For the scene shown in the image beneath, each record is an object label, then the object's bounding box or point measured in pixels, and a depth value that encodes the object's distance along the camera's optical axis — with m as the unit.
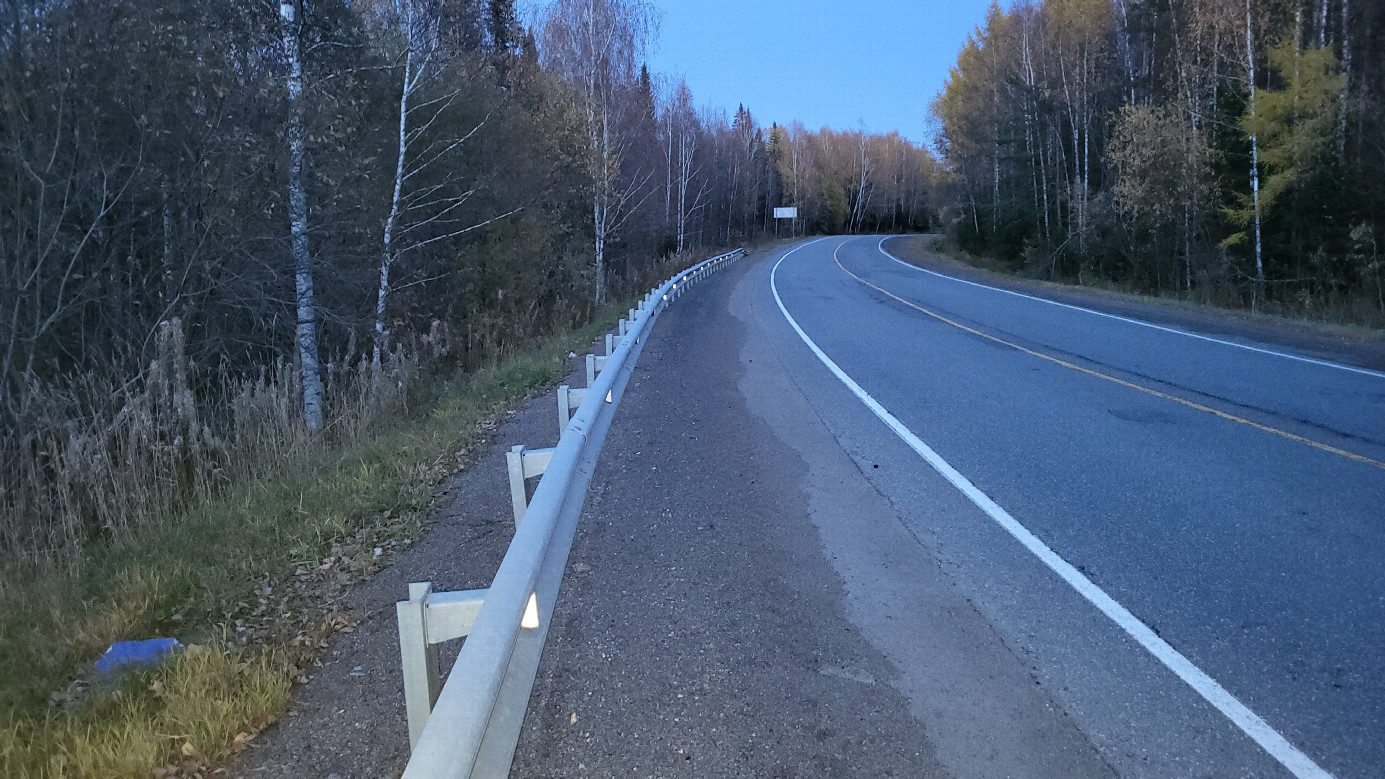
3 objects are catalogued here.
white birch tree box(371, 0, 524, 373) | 14.94
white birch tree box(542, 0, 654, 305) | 26.83
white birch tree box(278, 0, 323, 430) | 11.05
